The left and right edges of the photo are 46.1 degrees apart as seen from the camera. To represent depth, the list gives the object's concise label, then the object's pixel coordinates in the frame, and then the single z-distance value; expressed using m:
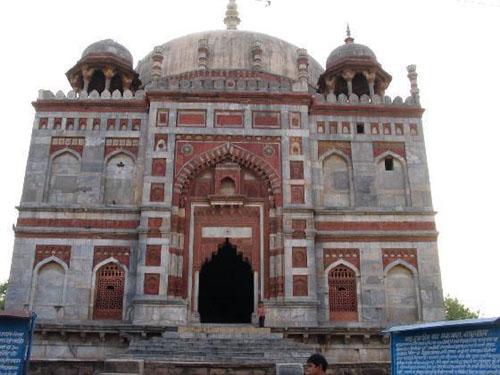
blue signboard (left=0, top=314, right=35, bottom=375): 7.91
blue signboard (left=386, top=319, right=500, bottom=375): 6.36
